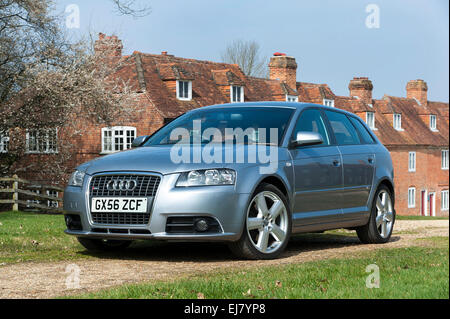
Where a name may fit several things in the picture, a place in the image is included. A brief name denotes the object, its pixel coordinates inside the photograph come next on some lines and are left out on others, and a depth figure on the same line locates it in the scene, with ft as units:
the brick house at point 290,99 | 135.13
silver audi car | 25.76
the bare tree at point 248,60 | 243.66
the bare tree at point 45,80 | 82.69
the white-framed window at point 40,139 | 88.74
